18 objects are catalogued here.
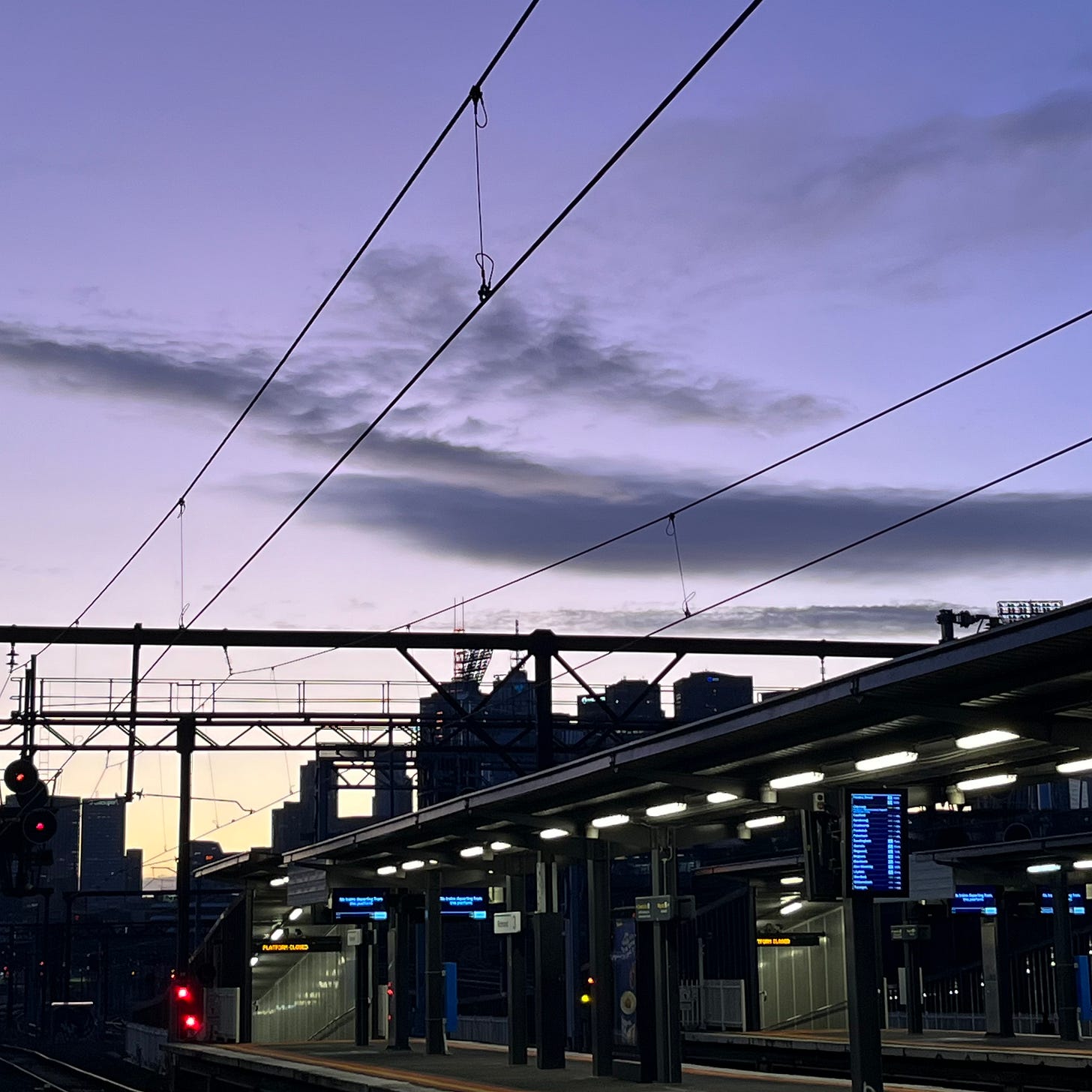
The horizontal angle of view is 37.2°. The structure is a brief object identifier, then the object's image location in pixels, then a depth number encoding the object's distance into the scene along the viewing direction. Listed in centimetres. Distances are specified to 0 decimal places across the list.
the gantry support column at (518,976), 2997
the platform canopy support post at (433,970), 3272
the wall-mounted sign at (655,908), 2364
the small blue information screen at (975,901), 3412
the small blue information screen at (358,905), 3588
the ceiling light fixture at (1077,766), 1831
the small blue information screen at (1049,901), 3562
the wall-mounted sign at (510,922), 2958
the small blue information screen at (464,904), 3620
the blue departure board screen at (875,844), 1623
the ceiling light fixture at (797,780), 1989
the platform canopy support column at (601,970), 2562
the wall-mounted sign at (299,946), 4178
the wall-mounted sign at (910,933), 3600
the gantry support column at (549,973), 2777
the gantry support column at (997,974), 3547
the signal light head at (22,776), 2705
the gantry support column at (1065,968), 3328
